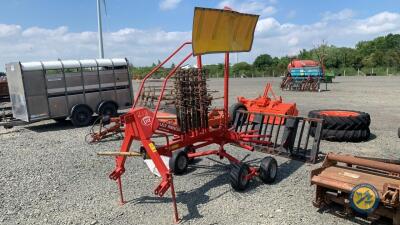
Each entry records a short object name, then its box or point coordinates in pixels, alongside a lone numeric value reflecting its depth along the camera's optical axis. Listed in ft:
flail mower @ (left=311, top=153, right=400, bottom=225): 13.96
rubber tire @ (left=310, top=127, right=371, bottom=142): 29.41
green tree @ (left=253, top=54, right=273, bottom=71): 265.34
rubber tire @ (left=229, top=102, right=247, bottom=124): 33.35
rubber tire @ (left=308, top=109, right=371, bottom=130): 29.43
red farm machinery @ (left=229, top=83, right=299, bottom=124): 35.53
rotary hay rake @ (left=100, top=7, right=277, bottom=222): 18.06
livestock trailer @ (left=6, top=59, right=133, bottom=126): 42.63
